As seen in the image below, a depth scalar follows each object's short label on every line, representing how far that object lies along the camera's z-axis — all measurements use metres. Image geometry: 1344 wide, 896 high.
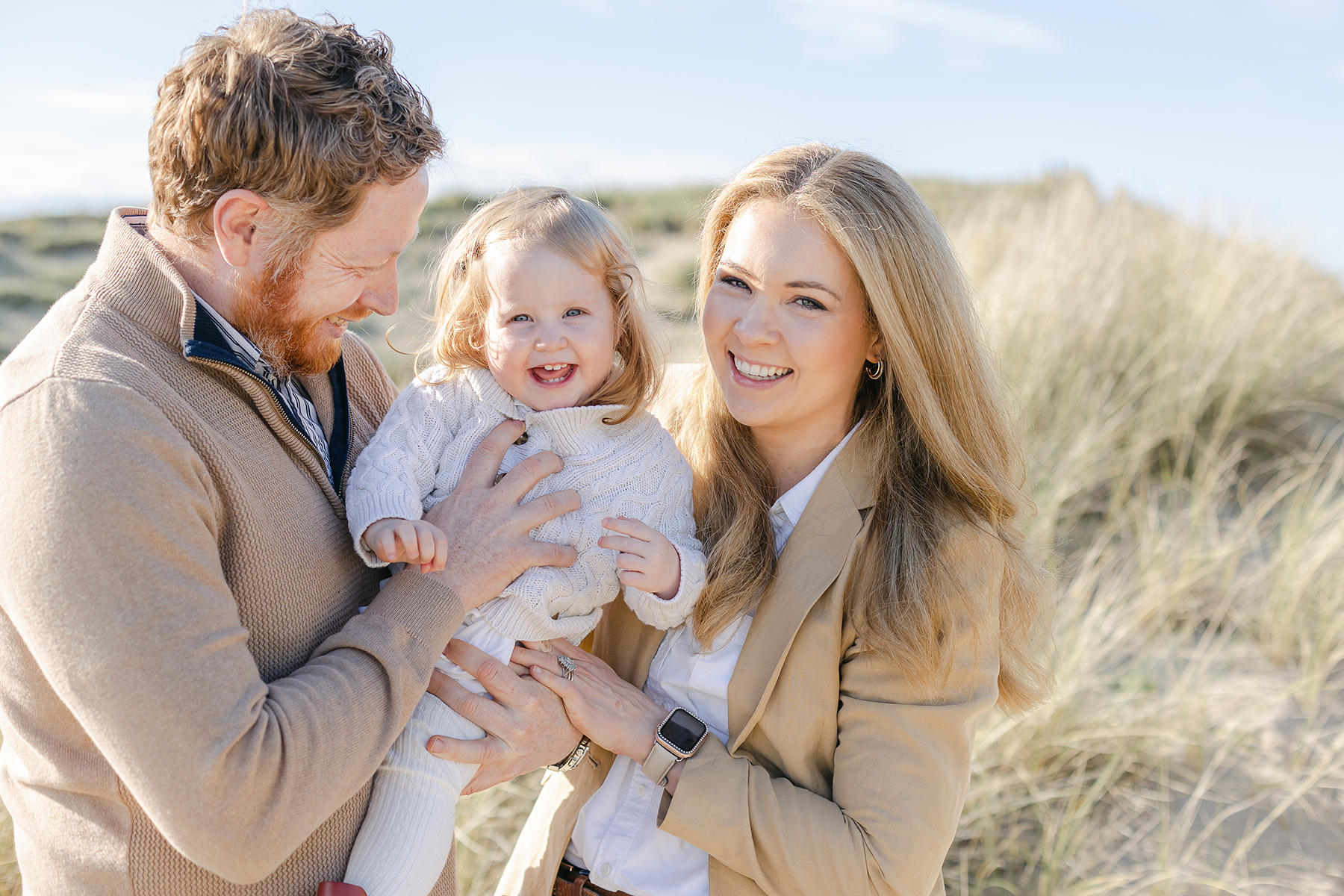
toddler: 2.25
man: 1.44
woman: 2.12
